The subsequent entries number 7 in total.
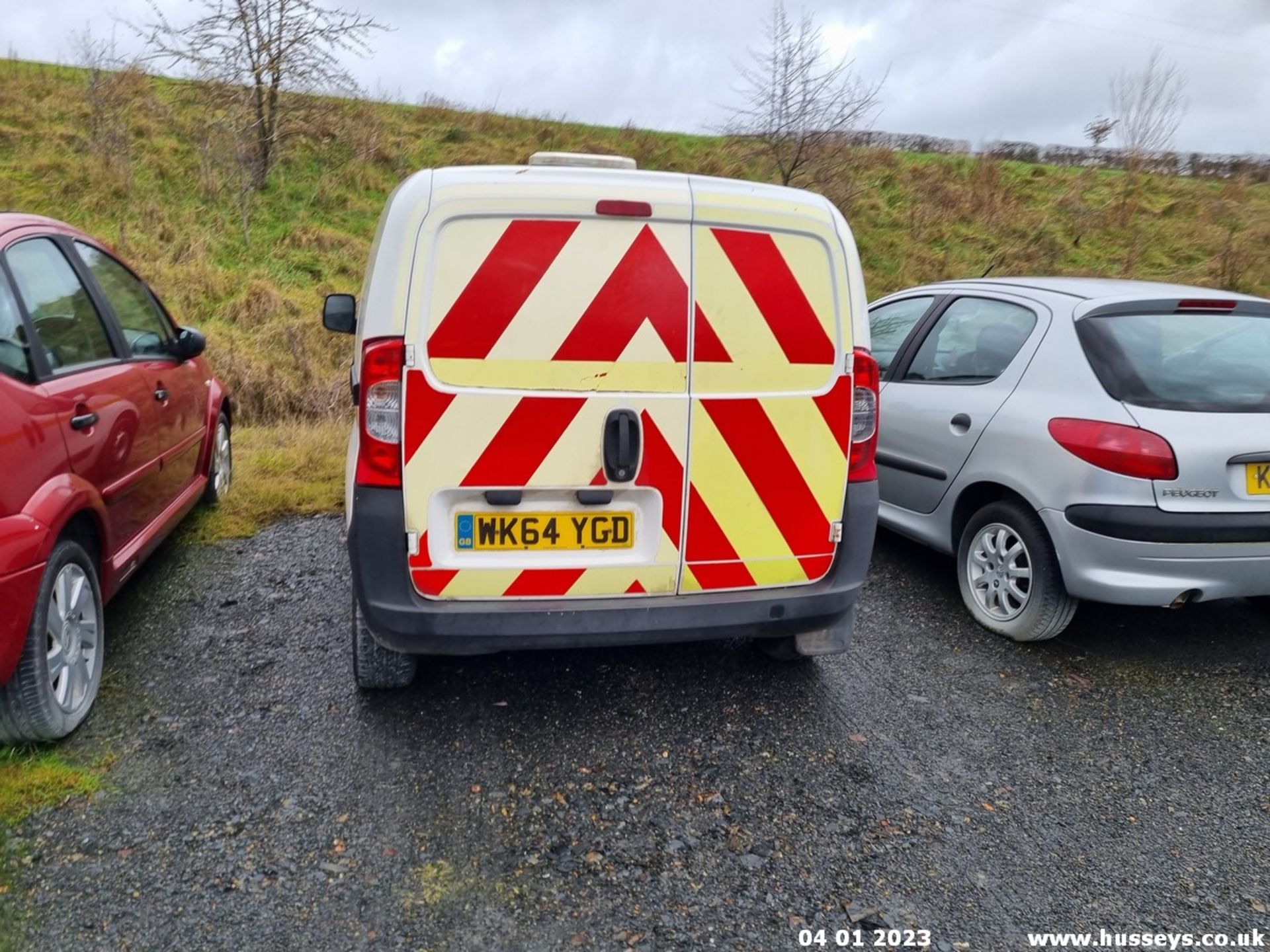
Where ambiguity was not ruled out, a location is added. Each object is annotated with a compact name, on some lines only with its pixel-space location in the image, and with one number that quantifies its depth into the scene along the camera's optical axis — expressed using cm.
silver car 328
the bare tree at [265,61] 1343
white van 249
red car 251
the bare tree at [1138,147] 1914
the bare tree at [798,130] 1493
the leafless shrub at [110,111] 1371
